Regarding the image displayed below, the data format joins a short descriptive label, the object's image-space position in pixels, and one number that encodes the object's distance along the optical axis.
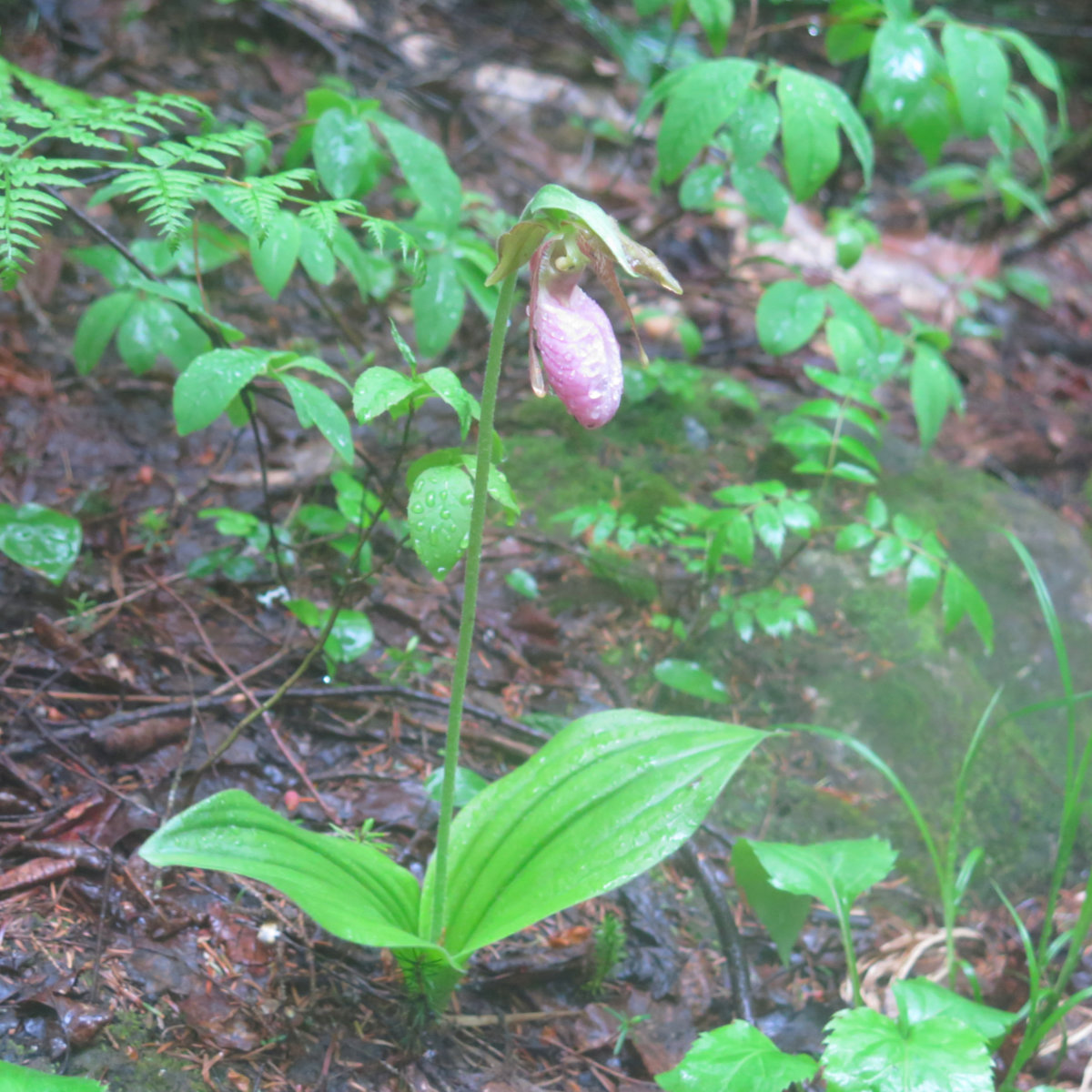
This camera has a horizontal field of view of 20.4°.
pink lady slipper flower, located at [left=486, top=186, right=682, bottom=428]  1.12
